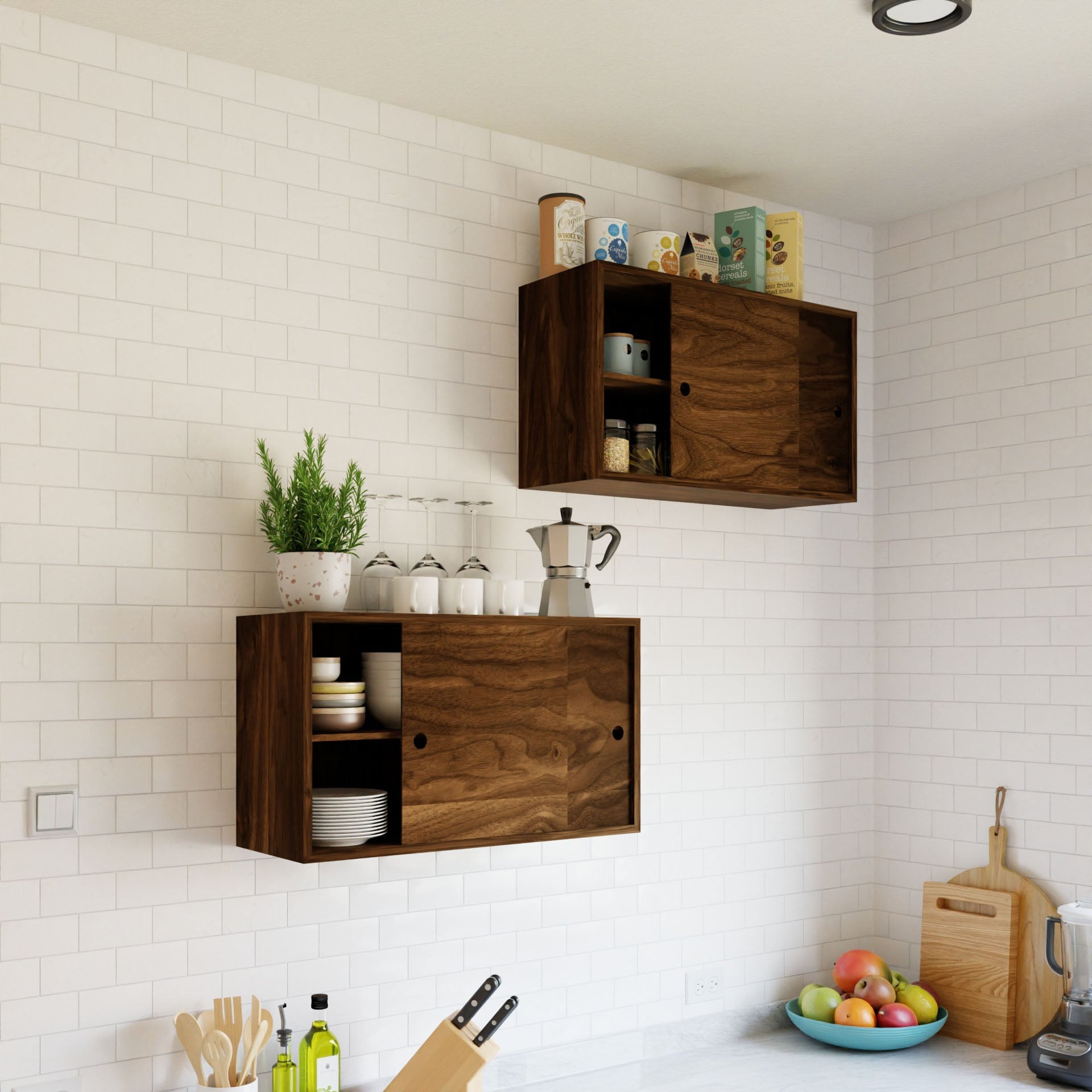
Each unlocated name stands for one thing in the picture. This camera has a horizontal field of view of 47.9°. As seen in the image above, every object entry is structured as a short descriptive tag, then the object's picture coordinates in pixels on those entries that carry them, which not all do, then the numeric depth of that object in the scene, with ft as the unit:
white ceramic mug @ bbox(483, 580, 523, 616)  8.43
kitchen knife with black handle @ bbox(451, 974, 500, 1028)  7.56
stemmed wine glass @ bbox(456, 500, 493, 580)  8.50
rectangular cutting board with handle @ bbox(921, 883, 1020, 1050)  10.01
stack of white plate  7.52
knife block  7.52
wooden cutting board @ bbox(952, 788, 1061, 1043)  9.89
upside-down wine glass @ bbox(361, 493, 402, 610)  8.23
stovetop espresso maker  8.75
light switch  7.37
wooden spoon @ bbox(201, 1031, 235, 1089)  7.35
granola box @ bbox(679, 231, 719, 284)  9.69
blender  8.88
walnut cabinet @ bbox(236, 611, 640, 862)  7.54
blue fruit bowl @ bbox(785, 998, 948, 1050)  9.70
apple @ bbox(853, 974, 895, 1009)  10.04
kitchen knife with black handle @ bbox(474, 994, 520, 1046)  7.47
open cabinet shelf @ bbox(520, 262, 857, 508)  8.99
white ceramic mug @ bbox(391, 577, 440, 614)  8.07
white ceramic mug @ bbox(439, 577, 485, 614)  8.19
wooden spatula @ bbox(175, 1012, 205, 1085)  7.48
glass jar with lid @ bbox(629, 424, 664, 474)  9.30
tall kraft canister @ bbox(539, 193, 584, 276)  9.26
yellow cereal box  10.02
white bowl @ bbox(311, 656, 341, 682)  7.59
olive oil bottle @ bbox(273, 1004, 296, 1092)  7.79
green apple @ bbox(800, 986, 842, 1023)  10.06
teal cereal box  9.93
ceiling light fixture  7.54
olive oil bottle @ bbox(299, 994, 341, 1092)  7.81
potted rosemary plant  7.73
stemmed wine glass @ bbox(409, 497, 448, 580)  8.38
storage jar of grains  8.94
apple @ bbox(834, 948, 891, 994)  10.30
